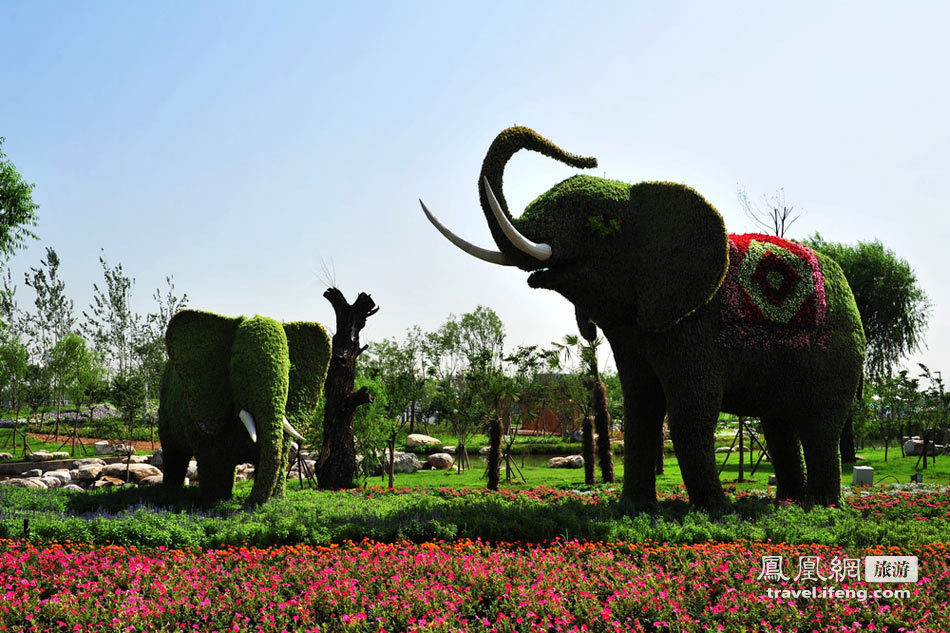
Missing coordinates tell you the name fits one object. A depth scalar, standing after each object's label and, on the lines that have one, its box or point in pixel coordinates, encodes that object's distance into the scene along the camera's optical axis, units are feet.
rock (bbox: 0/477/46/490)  48.49
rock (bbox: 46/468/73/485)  60.44
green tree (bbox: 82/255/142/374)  126.00
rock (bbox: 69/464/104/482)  63.36
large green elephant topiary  26.68
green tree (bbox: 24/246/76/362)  133.44
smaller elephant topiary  29.30
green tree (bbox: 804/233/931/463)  81.56
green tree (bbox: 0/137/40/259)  55.11
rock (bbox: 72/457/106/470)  71.07
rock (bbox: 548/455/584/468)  86.58
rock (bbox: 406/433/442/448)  109.29
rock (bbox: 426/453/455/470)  86.53
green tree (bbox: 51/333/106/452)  98.02
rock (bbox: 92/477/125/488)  56.89
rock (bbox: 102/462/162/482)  62.85
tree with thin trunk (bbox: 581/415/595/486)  58.03
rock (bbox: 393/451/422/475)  81.25
